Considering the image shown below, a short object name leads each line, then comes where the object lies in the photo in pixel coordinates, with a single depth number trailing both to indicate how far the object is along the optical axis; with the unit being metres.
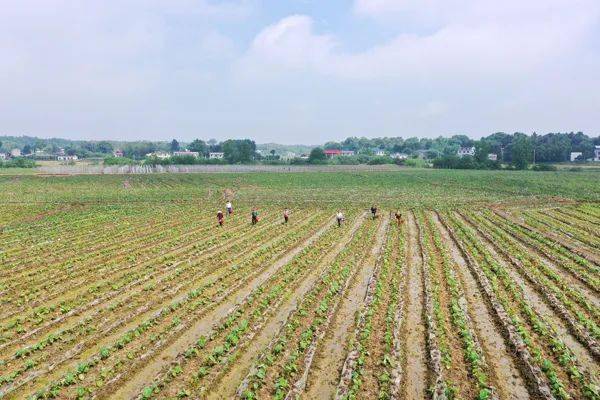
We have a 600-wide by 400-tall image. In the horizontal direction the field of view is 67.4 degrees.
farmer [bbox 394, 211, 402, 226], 31.51
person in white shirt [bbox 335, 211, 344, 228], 31.47
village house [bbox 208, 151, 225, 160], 191.12
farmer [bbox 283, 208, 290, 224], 33.32
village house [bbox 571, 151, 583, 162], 158.27
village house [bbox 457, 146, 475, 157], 196.09
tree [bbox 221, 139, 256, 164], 145.50
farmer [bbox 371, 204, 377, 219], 34.97
